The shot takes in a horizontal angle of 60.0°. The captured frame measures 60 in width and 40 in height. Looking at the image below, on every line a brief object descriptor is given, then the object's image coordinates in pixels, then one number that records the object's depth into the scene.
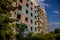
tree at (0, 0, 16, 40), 4.36
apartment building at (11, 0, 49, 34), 13.73
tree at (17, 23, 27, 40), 11.85
